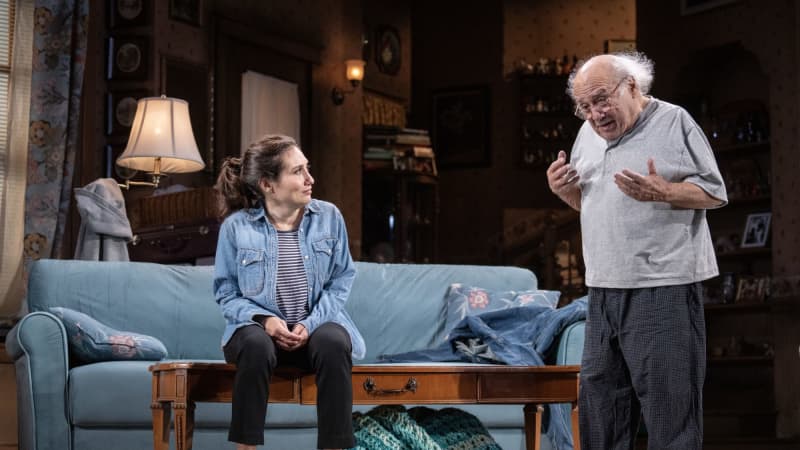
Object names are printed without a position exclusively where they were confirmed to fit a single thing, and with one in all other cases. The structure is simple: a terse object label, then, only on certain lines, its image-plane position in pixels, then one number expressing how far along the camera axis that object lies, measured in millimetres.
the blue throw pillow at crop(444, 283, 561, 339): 4812
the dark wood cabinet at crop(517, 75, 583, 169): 12250
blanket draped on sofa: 4328
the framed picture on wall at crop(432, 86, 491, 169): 12523
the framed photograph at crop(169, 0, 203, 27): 8117
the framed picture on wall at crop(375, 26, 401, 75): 12172
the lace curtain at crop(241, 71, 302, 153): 9047
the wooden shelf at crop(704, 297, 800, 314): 7641
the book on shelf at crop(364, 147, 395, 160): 11023
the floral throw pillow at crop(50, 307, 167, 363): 4254
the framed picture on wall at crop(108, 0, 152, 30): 7824
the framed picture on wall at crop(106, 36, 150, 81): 7766
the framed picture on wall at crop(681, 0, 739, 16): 8477
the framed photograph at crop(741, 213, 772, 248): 8148
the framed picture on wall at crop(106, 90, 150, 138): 7676
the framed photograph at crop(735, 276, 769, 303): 8031
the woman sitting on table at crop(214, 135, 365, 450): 3146
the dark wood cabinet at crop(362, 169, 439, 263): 10867
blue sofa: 4117
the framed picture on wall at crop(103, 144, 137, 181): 7652
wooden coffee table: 3244
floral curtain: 6828
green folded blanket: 3518
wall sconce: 10349
